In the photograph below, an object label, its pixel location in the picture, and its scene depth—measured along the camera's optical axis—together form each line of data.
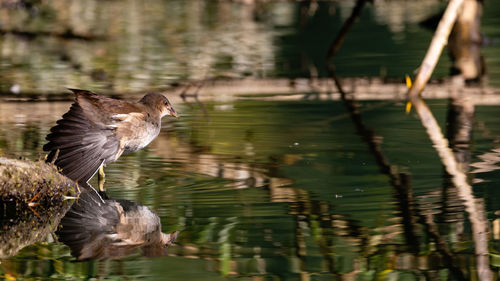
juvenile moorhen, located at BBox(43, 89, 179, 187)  16.09
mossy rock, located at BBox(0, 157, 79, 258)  13.96
